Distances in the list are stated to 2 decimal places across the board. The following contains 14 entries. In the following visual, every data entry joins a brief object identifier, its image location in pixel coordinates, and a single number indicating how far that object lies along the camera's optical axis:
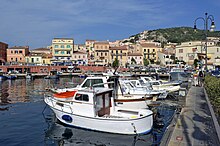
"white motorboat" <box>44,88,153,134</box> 13.27
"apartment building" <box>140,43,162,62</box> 104.50
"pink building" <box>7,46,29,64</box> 93.81
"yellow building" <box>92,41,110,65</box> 100.01
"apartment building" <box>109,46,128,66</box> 100.62
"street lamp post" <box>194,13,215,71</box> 23.94
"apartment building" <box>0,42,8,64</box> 92.30
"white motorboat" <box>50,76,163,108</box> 18.34
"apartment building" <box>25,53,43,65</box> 94.75
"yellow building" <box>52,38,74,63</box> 94.56
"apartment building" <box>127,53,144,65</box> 101.25
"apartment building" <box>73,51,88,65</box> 95.11
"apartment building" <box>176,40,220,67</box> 87.06
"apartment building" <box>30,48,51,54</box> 112.26
